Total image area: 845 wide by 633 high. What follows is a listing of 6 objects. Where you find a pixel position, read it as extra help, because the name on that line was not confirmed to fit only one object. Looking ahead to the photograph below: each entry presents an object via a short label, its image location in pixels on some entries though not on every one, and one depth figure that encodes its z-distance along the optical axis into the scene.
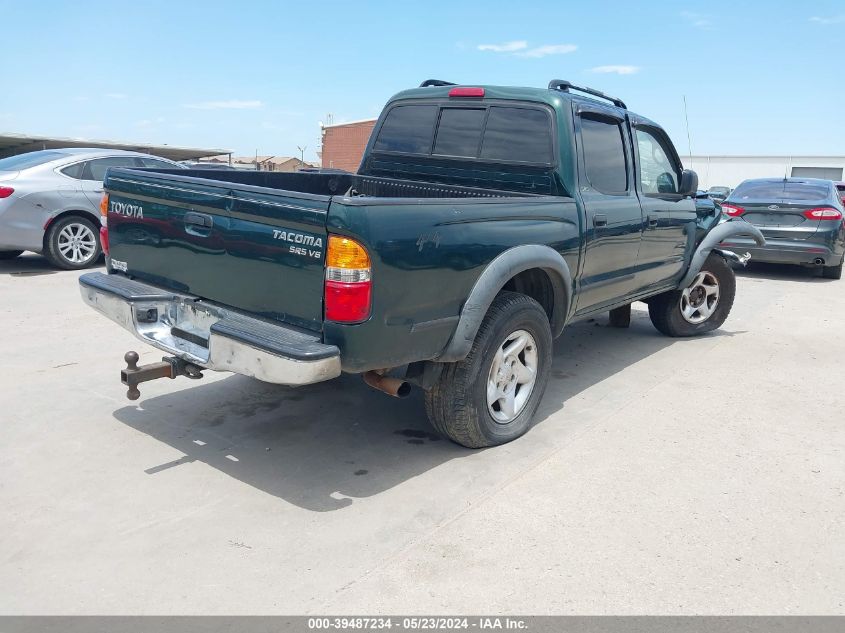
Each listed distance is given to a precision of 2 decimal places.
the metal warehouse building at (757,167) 42.56
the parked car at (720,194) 13.01
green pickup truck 3.07
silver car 8.55
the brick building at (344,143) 43.53
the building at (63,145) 21.42
